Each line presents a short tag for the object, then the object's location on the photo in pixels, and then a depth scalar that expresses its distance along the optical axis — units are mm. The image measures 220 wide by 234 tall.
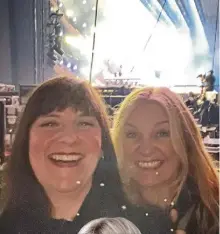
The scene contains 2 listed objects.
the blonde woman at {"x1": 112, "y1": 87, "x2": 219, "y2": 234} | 1189
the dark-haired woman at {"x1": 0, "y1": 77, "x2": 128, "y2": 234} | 1168
